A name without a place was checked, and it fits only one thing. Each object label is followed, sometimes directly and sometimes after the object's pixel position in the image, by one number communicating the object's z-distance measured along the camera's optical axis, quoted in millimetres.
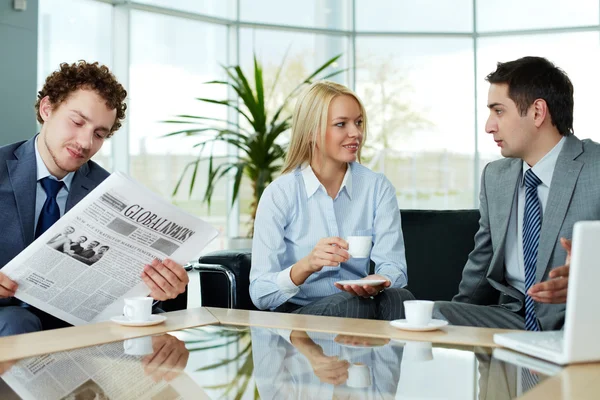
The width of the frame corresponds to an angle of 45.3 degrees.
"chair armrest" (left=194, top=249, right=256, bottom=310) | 2721
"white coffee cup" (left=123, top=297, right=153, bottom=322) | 1685
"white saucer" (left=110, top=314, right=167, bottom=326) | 1655
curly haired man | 2049
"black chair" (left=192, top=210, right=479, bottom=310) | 2812
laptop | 1229
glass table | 1078
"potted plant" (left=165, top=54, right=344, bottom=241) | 4855
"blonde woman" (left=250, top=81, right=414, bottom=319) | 2371
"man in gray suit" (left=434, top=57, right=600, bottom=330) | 2229
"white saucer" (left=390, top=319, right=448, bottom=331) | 1603
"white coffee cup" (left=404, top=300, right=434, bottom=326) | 1617
